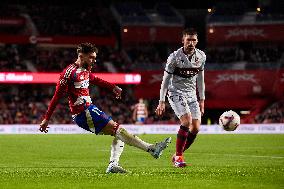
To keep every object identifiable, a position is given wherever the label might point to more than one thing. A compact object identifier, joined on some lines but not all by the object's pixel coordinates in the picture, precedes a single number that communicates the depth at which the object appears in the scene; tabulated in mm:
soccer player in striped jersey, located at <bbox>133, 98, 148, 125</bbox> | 39500
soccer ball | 13766
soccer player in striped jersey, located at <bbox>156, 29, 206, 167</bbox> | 13195
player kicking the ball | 10859
